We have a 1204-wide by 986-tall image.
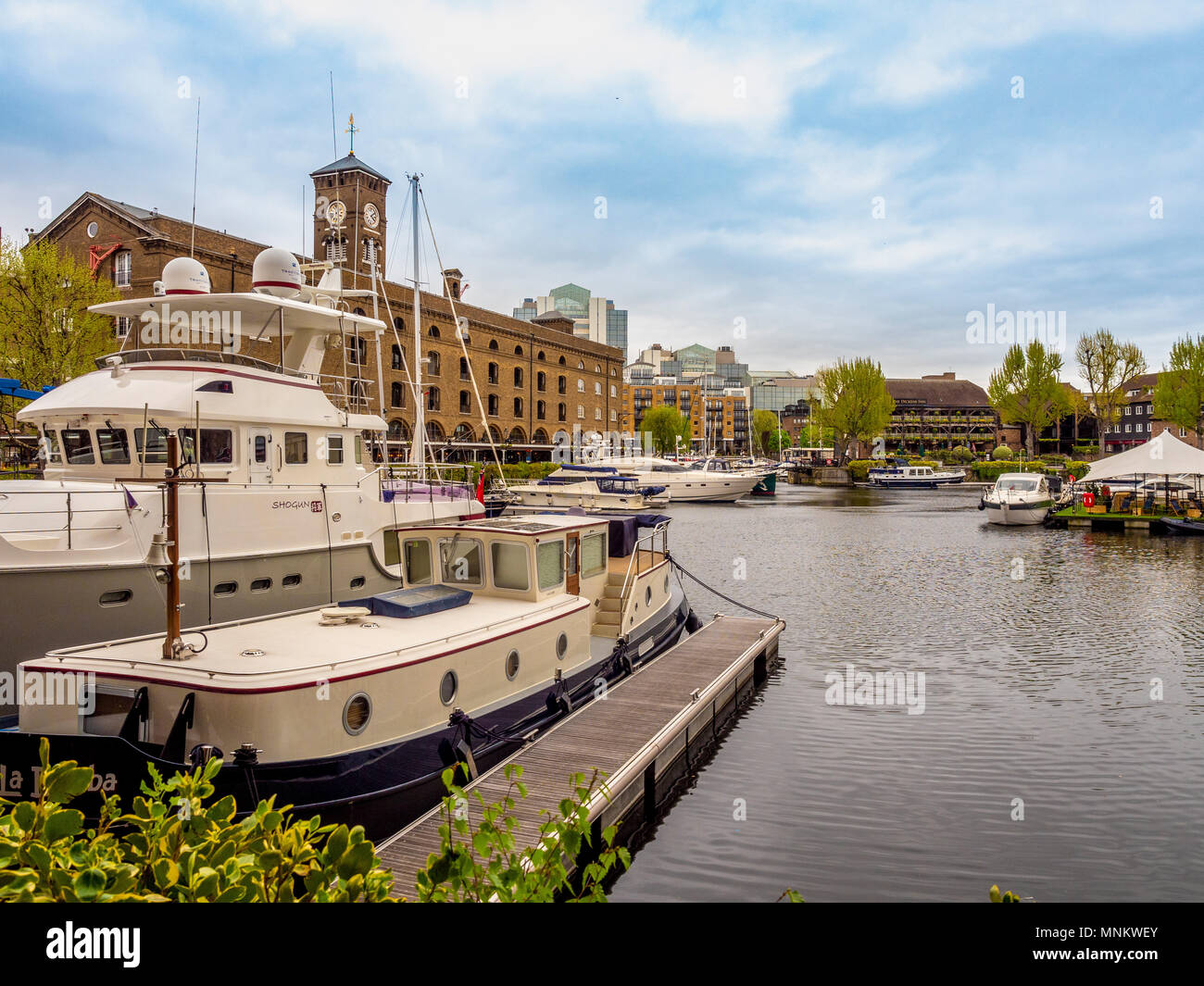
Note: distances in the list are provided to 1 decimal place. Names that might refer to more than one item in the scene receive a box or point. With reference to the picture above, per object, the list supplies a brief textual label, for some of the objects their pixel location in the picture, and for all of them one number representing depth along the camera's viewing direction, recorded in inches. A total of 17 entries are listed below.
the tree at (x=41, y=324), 1373.0
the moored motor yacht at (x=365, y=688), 328.8
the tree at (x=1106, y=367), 3506.4
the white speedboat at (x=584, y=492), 2113.7
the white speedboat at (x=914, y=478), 3754.9
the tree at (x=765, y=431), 7642.7
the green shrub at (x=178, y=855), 110.5
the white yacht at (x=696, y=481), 2847.0
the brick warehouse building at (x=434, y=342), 1966.0
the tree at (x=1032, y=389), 3801.7
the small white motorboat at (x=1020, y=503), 1873.8
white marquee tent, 1627.7
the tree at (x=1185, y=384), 2938.0
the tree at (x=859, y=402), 4126.5
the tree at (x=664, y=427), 5339.6
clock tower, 2380.7
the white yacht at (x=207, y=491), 500.4
